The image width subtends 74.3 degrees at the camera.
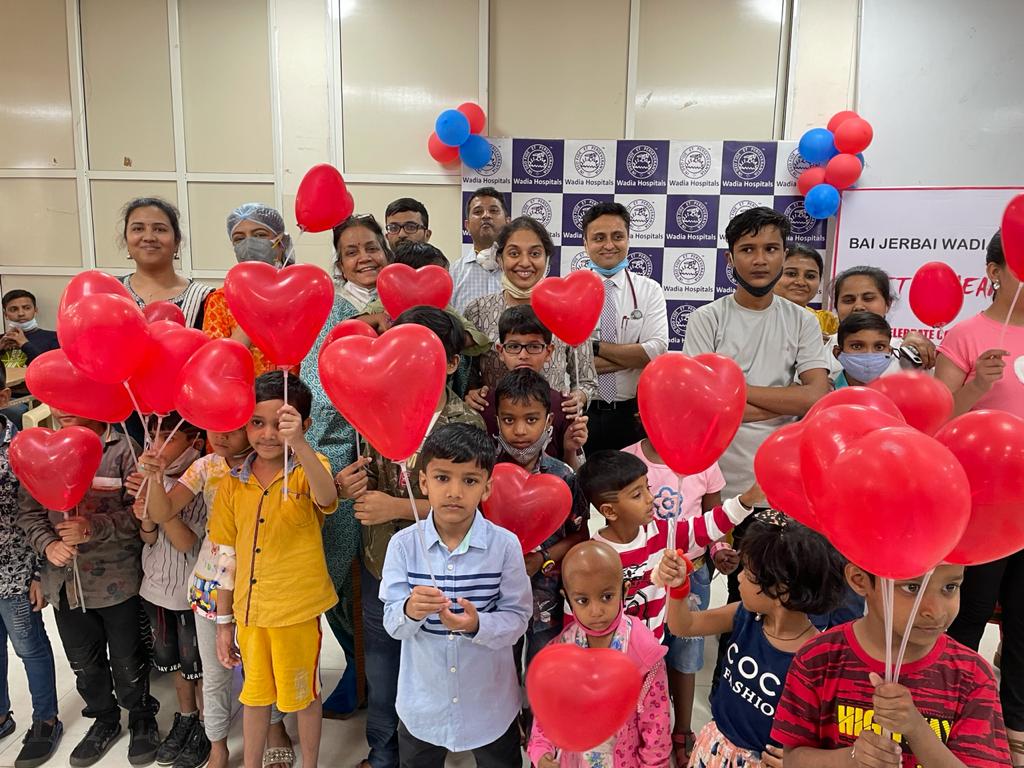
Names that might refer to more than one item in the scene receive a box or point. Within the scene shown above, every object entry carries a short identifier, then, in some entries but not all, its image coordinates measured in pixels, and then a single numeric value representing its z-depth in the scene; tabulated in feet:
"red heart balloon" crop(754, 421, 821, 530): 3.45
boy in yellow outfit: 5.21
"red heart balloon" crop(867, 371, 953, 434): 4.14
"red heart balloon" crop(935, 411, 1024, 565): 2.85
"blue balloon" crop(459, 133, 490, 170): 13.73
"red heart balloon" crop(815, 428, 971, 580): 2.50
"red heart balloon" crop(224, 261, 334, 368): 4.83
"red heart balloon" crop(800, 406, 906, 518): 2.83
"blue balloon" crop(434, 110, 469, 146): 13.26
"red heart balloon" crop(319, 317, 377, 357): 5.49
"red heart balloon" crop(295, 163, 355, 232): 6.98
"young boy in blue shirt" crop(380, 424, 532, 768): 4.43
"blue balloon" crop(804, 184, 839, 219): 13.07
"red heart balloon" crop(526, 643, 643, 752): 3.59
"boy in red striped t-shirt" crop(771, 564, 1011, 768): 2.85
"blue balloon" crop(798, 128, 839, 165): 13.12
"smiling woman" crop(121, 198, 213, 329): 6.81
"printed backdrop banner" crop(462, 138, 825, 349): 13.83
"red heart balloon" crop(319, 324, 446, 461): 4.05
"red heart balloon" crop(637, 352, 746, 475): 4.07
